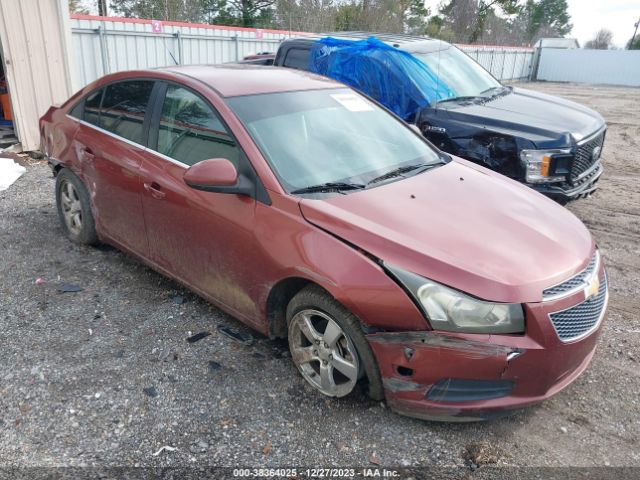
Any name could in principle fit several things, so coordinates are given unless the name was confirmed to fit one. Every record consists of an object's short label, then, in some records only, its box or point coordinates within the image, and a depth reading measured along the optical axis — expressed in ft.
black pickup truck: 16.31
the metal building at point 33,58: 26.07
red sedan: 8.12
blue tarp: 19.77
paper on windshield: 12.71
